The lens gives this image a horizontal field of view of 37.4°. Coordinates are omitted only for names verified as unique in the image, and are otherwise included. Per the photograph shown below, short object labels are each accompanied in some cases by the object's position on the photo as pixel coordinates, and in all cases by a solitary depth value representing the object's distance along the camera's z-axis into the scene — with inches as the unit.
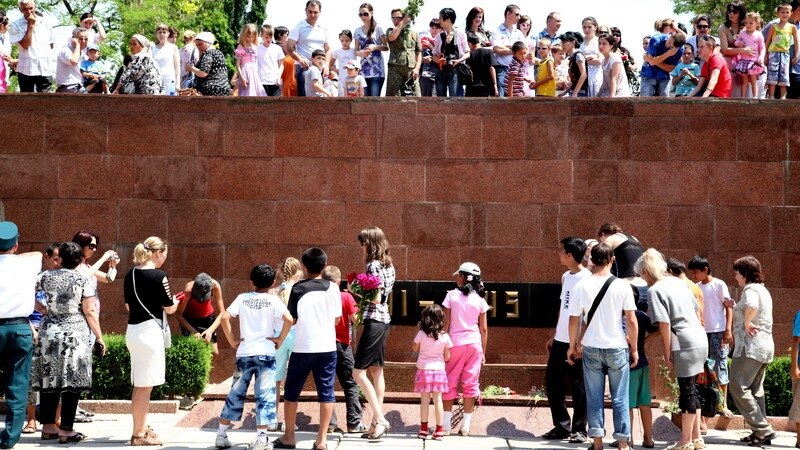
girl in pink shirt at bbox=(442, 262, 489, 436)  460.8
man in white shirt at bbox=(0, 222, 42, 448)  410.3
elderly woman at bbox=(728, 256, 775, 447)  453.7
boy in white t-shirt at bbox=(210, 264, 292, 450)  409.1
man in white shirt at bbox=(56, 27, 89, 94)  636.1
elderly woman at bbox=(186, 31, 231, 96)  631.8
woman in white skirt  414.9
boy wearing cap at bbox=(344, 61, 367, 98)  636.7
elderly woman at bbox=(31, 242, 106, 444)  423.2
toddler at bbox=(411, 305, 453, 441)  446.0
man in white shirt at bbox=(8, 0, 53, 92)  637.9
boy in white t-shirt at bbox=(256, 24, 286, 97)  648.4
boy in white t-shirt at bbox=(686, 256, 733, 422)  483.2
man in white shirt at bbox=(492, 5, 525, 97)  636.7
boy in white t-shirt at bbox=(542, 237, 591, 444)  447.8
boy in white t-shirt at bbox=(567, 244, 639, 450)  411.2
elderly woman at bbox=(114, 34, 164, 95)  611.8
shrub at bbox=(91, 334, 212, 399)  499.5
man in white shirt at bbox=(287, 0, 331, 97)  649.0
